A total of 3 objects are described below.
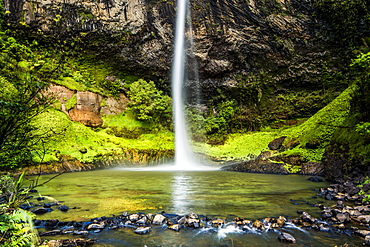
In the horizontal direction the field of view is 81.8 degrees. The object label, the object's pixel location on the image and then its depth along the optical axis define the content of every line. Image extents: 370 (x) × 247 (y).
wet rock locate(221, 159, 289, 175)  11.65
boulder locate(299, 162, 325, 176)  10.58
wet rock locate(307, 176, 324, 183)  8.88
